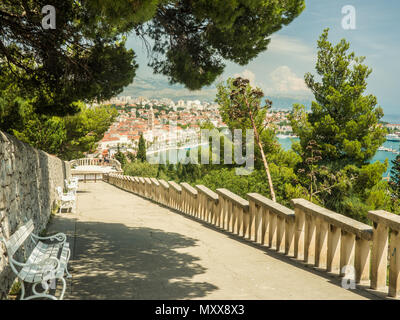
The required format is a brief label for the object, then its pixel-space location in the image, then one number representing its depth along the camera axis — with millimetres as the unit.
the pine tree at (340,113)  28656
